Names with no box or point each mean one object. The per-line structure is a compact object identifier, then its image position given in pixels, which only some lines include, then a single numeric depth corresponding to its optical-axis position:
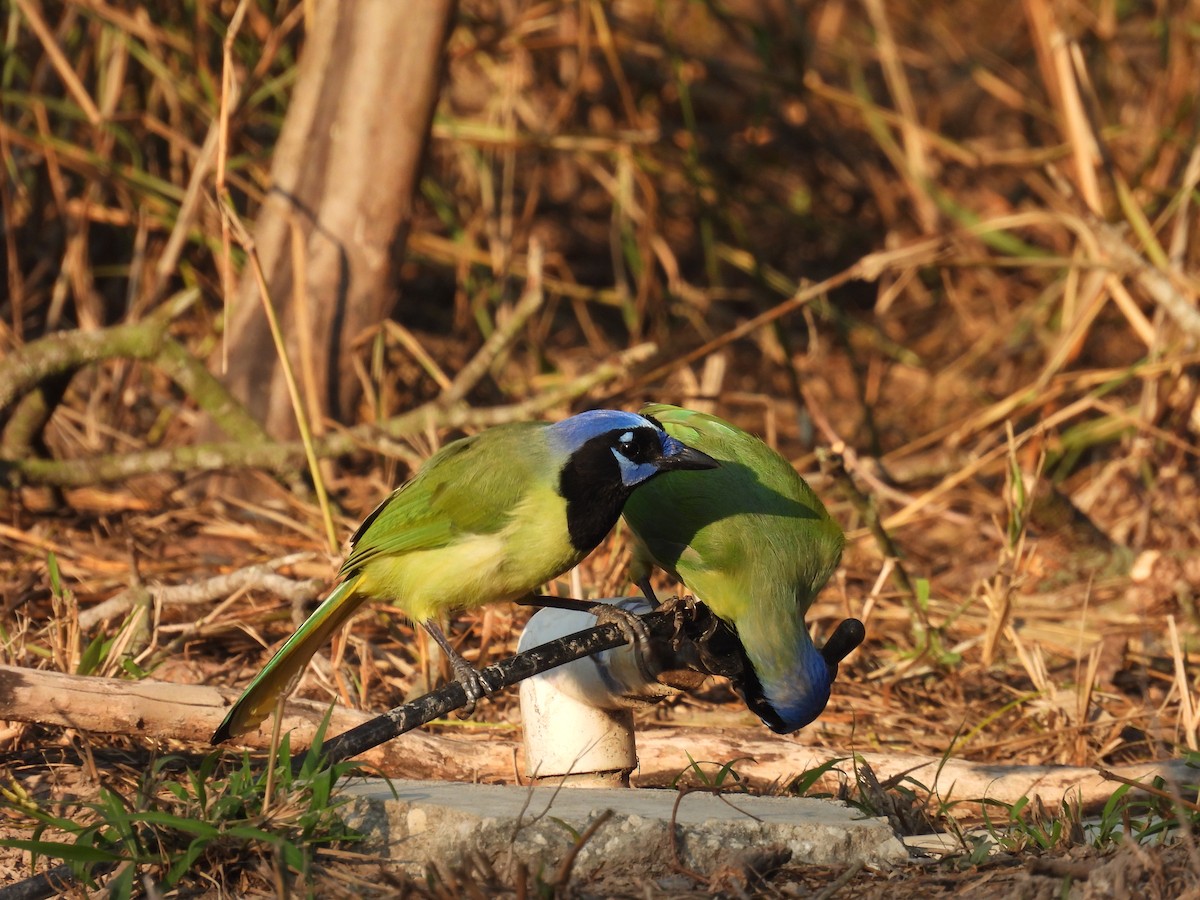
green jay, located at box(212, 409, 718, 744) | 6.09
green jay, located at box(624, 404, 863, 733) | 6.11
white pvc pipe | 6.03
